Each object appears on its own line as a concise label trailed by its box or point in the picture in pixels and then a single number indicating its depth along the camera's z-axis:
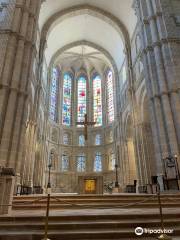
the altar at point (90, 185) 16.00
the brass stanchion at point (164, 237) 3.87
